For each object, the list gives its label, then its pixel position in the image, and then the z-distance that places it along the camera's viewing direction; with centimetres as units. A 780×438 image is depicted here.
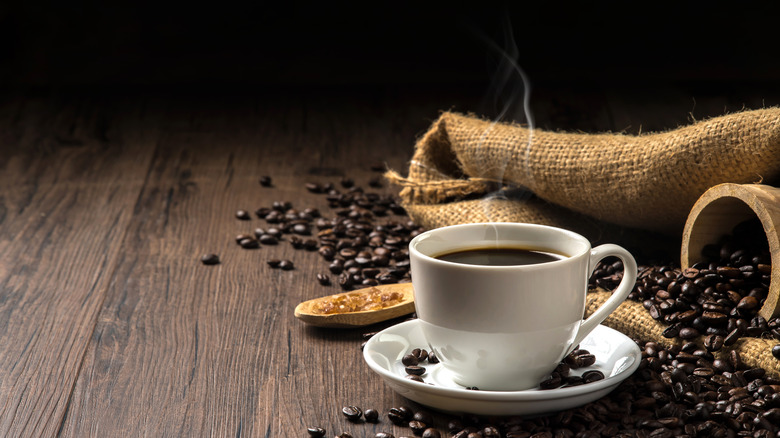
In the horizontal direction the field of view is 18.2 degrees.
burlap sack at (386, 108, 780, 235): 149
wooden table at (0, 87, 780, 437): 141
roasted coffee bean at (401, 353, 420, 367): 141
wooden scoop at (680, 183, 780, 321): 142
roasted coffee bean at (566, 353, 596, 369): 140
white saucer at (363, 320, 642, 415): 135
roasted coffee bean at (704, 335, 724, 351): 142
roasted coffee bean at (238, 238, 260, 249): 167
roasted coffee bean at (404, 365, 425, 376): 140
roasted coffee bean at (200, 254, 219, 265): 163
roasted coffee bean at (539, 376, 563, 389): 138
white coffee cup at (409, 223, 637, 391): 135
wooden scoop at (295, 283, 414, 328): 149
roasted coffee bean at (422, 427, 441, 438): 136
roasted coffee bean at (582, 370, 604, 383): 138
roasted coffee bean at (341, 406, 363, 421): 139
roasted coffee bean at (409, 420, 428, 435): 137
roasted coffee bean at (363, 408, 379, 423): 139
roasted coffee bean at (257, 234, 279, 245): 167
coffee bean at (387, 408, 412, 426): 138
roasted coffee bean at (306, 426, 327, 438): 137
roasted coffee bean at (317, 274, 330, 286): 159
